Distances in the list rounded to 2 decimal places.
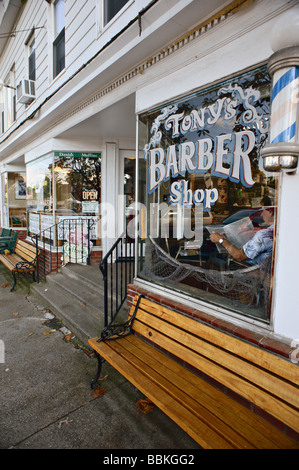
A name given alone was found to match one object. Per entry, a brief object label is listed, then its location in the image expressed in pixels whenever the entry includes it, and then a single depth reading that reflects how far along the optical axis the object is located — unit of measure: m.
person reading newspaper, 2.41
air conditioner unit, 7.48
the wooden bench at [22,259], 6.48
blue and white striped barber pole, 1.75
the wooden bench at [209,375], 1.83
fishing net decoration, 2.44
